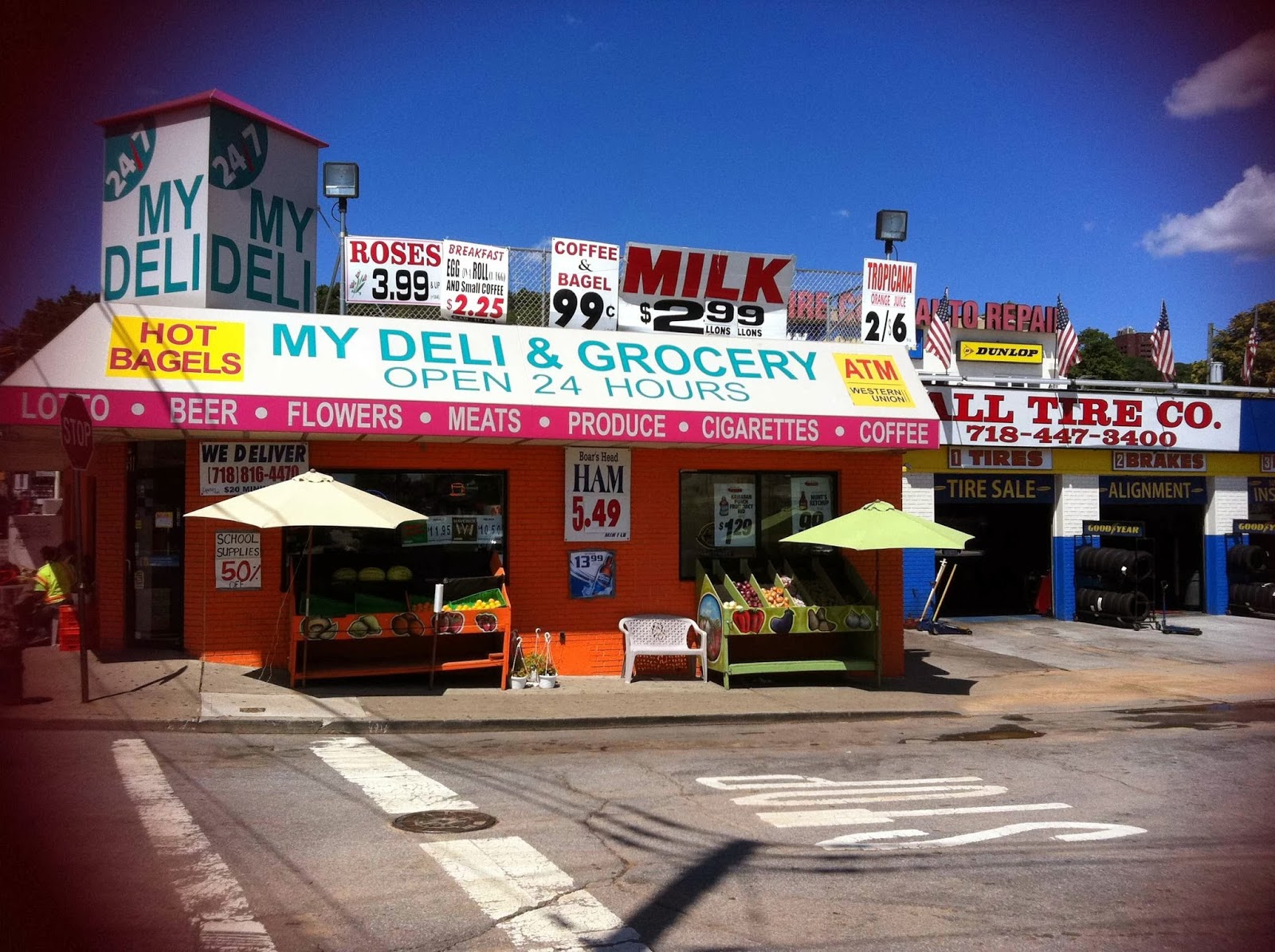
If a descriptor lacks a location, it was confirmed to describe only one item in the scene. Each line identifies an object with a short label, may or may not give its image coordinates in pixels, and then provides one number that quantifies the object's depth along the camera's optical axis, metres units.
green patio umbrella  12.58
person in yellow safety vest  12.85
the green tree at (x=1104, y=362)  66.94
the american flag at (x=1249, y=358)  24.28
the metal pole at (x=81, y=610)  10.45
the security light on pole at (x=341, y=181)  14.01
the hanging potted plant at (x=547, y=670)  12.98
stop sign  10.33
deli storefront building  11.76
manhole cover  6.94
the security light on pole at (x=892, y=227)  16.14
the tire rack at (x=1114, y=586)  20.47
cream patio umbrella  10.80
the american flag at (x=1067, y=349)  24.38
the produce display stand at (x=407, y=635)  11.98
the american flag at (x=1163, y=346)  24.11
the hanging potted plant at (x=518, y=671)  12.84
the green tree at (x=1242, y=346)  45.53
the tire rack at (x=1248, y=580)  22.25
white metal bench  13.41
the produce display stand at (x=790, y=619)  13.36
